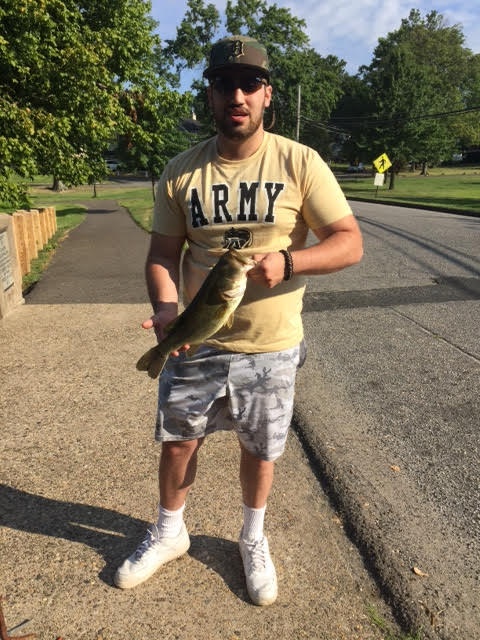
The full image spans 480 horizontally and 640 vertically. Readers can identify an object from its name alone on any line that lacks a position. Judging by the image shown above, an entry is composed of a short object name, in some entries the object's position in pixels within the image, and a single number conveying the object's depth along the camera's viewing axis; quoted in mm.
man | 2084
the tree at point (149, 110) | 15398
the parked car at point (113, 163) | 71156
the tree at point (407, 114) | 43875
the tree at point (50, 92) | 8805
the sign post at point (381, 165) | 35000
